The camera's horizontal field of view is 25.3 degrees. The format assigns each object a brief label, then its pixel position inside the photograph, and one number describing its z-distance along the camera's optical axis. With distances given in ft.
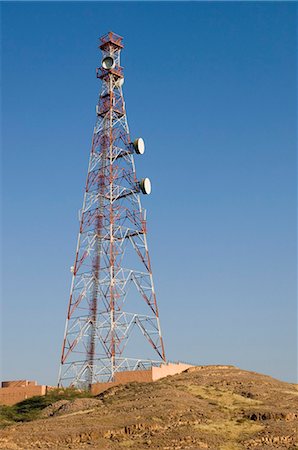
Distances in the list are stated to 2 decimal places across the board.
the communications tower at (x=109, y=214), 183.83
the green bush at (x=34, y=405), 159.74
